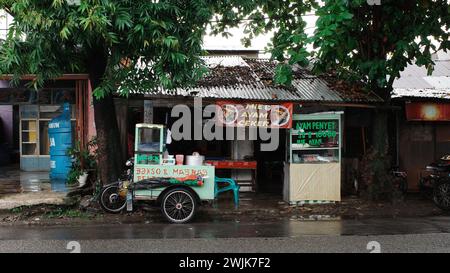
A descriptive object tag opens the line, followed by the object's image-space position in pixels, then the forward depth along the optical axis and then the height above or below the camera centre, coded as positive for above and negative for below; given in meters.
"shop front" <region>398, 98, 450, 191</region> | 13.86 -0.23
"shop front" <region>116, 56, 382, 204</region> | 11.07 +0.48
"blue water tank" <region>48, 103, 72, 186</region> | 12.97 -0.19
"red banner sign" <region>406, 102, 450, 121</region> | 12.98 +0.72
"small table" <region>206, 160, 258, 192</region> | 12.29 -0.73
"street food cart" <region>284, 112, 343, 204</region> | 11.02 -0.58
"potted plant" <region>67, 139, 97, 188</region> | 11.80 -0.70
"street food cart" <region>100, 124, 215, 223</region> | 9.20 -0.89
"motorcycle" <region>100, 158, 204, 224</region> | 9.18 -1.15
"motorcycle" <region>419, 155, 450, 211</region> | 11.04 -1.16
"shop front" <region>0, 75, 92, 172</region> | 14.80 +0.93
